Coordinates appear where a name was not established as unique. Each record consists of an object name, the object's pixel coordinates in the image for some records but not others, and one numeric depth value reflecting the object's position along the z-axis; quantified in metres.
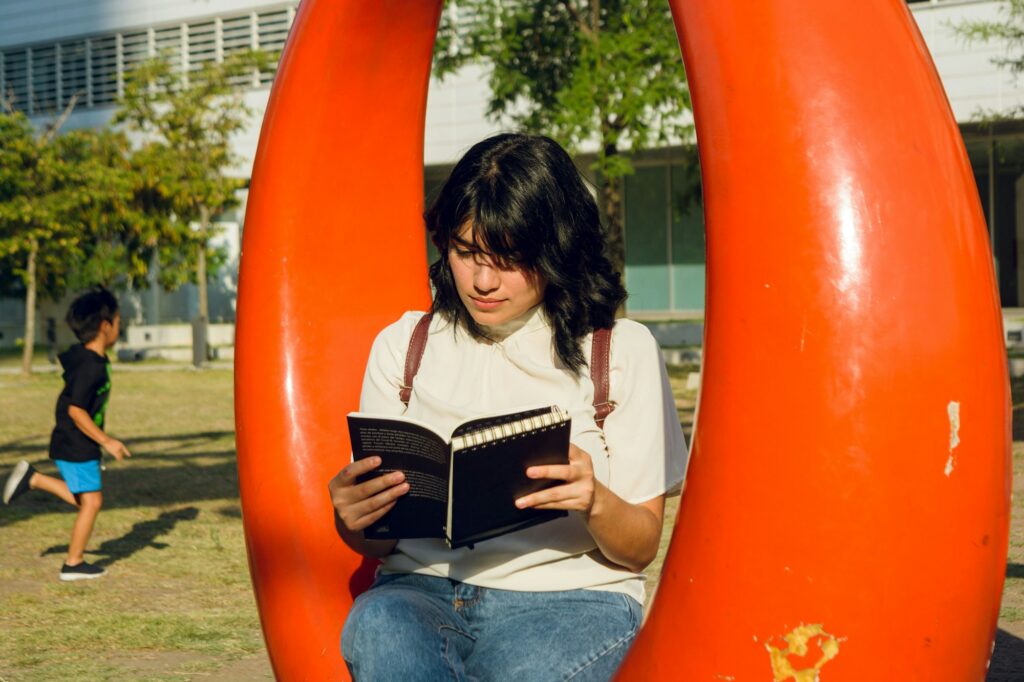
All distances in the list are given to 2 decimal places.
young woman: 2.39
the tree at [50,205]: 19.52
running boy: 6.14
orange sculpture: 1.94
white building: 23.83
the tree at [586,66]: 15.38
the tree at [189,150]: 24.38
